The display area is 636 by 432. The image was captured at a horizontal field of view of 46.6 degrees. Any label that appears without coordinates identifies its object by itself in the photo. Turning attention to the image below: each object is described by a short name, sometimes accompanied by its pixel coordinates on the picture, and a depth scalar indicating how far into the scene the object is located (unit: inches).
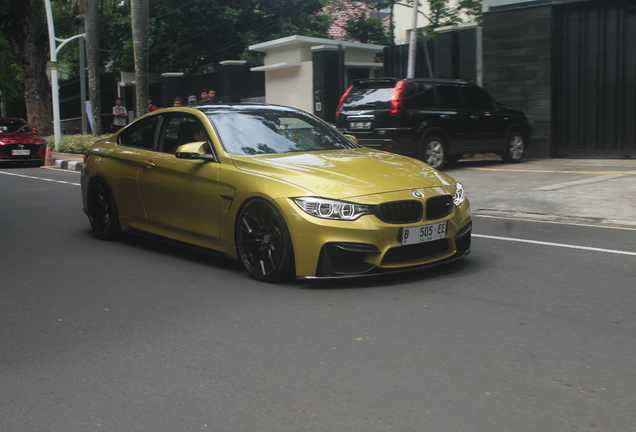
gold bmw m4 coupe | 215.2
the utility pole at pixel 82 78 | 1178.6
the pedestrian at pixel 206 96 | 693.7
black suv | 533.6
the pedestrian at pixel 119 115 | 940.0
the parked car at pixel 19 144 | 799.7
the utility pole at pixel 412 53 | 717.3
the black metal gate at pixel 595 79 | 606.5
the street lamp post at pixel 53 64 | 986.1
